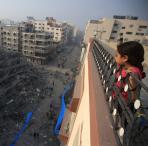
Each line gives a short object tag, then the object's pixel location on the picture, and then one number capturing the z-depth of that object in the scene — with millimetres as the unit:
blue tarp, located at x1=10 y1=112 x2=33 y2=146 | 15944
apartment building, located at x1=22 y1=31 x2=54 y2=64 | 43844
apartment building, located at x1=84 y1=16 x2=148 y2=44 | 39500
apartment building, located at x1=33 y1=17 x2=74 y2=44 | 62547
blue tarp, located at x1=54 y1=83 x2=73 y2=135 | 16202
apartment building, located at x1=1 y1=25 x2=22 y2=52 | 46125
